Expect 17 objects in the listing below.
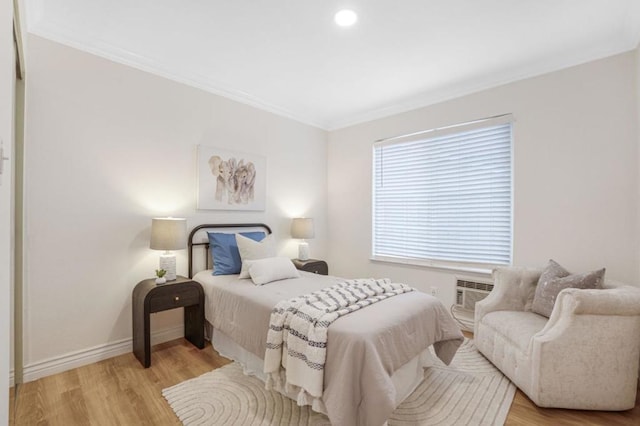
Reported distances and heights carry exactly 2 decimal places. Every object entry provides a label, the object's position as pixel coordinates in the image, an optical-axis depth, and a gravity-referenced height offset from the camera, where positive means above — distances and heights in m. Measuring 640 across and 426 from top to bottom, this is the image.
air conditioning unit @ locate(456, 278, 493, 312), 3.23 -0.86
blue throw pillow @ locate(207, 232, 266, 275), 3.11 -0.45
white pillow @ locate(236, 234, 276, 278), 3.15 -0.39
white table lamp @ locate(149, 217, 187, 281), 2.69 -0.23
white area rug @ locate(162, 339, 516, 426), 1.92 -1.31
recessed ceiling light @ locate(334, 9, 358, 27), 2.21 +1.46
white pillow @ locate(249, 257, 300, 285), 2.79 -0.56
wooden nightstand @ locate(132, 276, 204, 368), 2.52 -0.82
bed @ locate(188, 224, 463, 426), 1.62 -0.84
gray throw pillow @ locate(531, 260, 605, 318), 2.26 -0.54
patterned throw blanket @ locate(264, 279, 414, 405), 1.74 -0.77
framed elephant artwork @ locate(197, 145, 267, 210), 3.33 +0.37
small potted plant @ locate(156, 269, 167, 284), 2.66 -0.58
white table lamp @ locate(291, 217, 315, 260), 4.06 -0.26
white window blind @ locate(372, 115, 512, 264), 3.23 +0.22
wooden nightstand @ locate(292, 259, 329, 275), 3.85 -0.70
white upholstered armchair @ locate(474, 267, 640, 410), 1.95 -0.92
